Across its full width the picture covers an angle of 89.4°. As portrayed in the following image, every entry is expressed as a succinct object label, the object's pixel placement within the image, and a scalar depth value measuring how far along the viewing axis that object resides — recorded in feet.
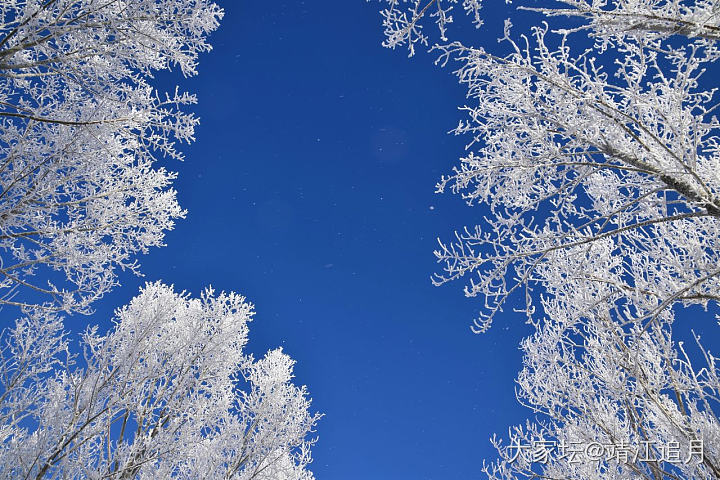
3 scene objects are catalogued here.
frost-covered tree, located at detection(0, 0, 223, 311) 11.23
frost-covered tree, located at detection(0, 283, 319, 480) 18.83
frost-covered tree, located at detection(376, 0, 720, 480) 8.54
